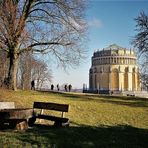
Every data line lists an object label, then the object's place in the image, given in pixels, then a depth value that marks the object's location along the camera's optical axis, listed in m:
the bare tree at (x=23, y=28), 13.32
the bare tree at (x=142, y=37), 19.92
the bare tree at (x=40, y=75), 34.73
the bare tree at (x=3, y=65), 19.86
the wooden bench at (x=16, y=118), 6.66
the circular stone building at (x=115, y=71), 81.12
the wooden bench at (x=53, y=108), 7.65
